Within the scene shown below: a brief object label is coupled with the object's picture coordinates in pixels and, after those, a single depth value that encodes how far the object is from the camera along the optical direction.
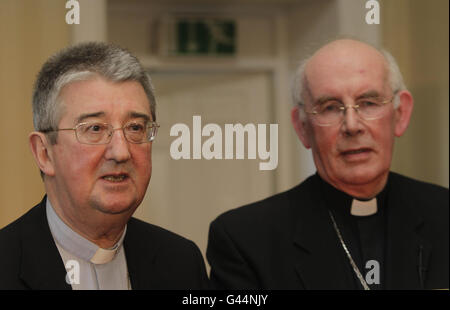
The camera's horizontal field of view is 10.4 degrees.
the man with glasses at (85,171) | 3.56
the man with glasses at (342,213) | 3.71
